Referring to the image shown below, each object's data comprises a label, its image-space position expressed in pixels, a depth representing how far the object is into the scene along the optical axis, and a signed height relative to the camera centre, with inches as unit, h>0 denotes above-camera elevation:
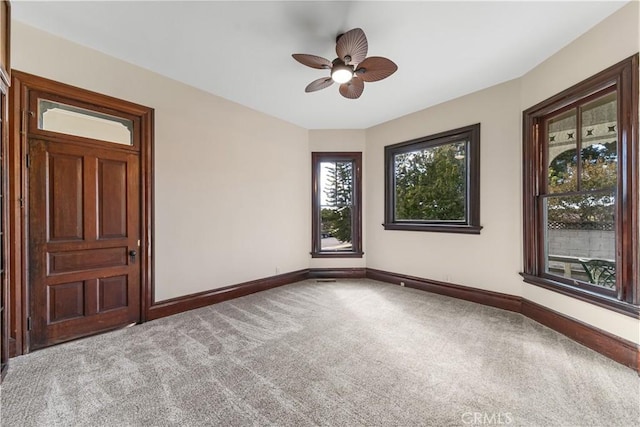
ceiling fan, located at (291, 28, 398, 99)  83.3 +52.2
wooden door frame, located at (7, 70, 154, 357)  88.4 +2.4
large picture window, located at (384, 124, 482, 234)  144.0 +18.2
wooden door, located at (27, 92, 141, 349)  94.0 -7.6
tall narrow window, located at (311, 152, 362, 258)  196.7 +7.8
